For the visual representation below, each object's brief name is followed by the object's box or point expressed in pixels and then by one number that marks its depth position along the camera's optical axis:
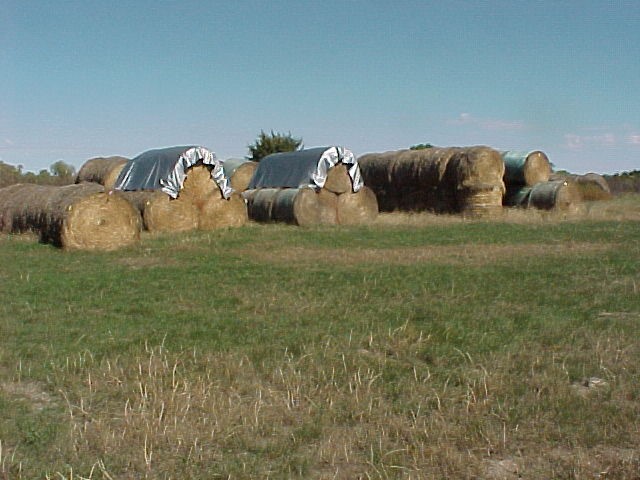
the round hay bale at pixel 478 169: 22.64
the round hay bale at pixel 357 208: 21.91
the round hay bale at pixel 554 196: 23.22
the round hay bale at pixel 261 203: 21.14
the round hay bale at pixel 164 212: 18.02
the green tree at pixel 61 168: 49.32
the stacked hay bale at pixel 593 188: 32.47
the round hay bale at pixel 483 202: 22.61
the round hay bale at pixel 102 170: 24.06
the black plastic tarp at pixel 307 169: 21.59
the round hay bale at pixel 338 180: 21.91
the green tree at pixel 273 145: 40.50
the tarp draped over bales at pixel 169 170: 19.05
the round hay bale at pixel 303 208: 20.13
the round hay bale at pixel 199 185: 19.45
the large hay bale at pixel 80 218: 15.10
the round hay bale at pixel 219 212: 19.48
